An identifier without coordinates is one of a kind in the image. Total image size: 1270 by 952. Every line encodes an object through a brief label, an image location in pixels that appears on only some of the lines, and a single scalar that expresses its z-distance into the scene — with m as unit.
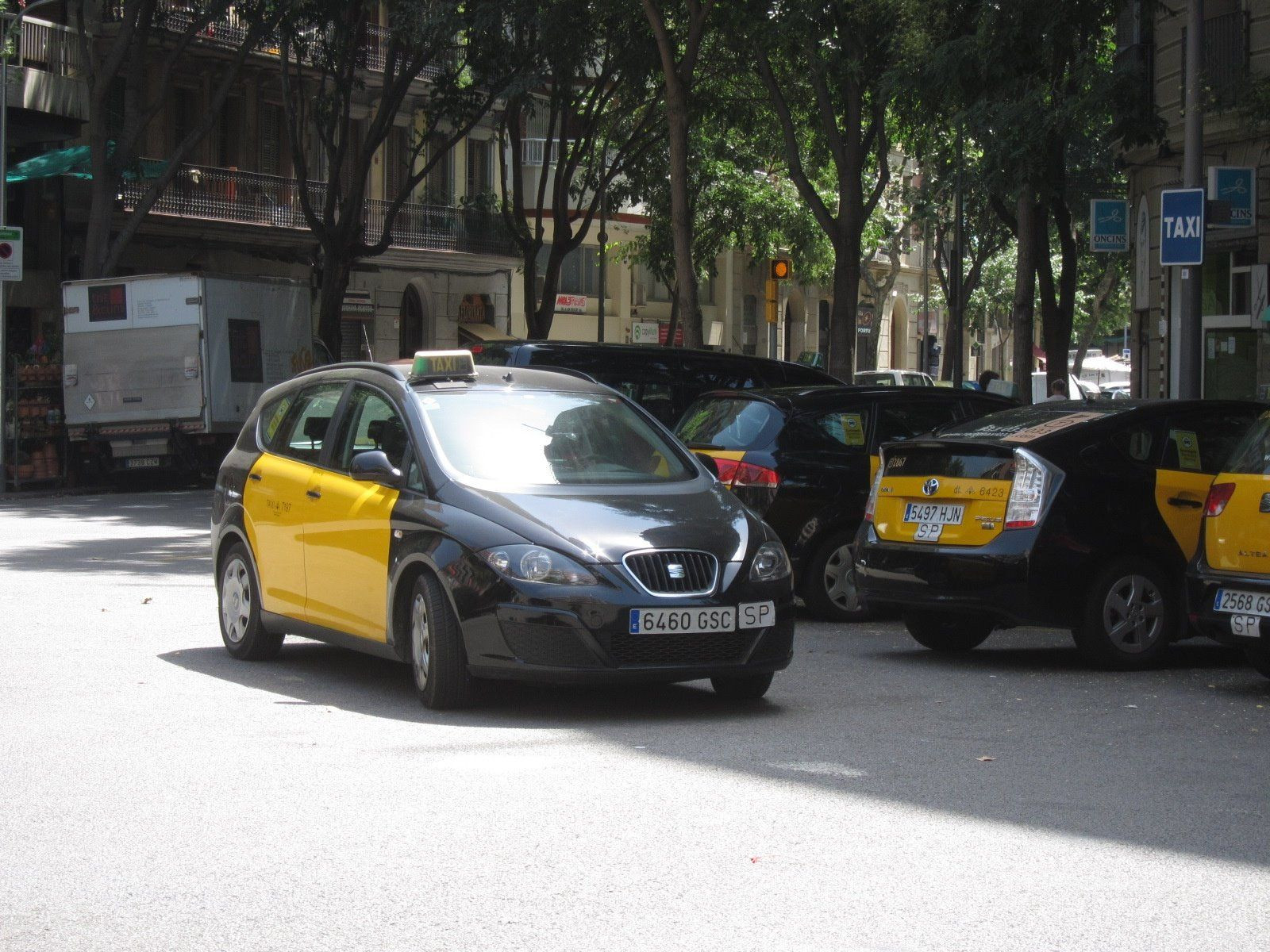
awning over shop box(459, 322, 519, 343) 51.38
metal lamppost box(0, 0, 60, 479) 26.69
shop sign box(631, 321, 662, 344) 55.47
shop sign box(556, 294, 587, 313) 55.38
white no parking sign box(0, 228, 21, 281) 26.56
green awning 32.88
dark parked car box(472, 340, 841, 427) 16.38
